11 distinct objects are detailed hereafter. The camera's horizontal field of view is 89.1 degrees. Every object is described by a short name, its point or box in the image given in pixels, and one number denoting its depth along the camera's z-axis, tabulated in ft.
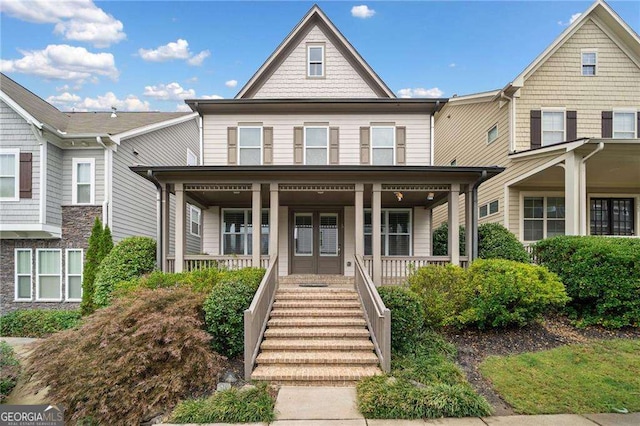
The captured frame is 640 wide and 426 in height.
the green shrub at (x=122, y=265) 27.71
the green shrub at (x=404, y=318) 19.90
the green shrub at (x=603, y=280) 22.86
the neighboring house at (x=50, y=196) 32.37
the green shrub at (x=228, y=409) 14.25
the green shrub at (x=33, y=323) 31.40
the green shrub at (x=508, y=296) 21.95
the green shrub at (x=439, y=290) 22.50
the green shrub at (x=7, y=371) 18.10
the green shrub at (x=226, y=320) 19.53
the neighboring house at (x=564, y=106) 38.75
